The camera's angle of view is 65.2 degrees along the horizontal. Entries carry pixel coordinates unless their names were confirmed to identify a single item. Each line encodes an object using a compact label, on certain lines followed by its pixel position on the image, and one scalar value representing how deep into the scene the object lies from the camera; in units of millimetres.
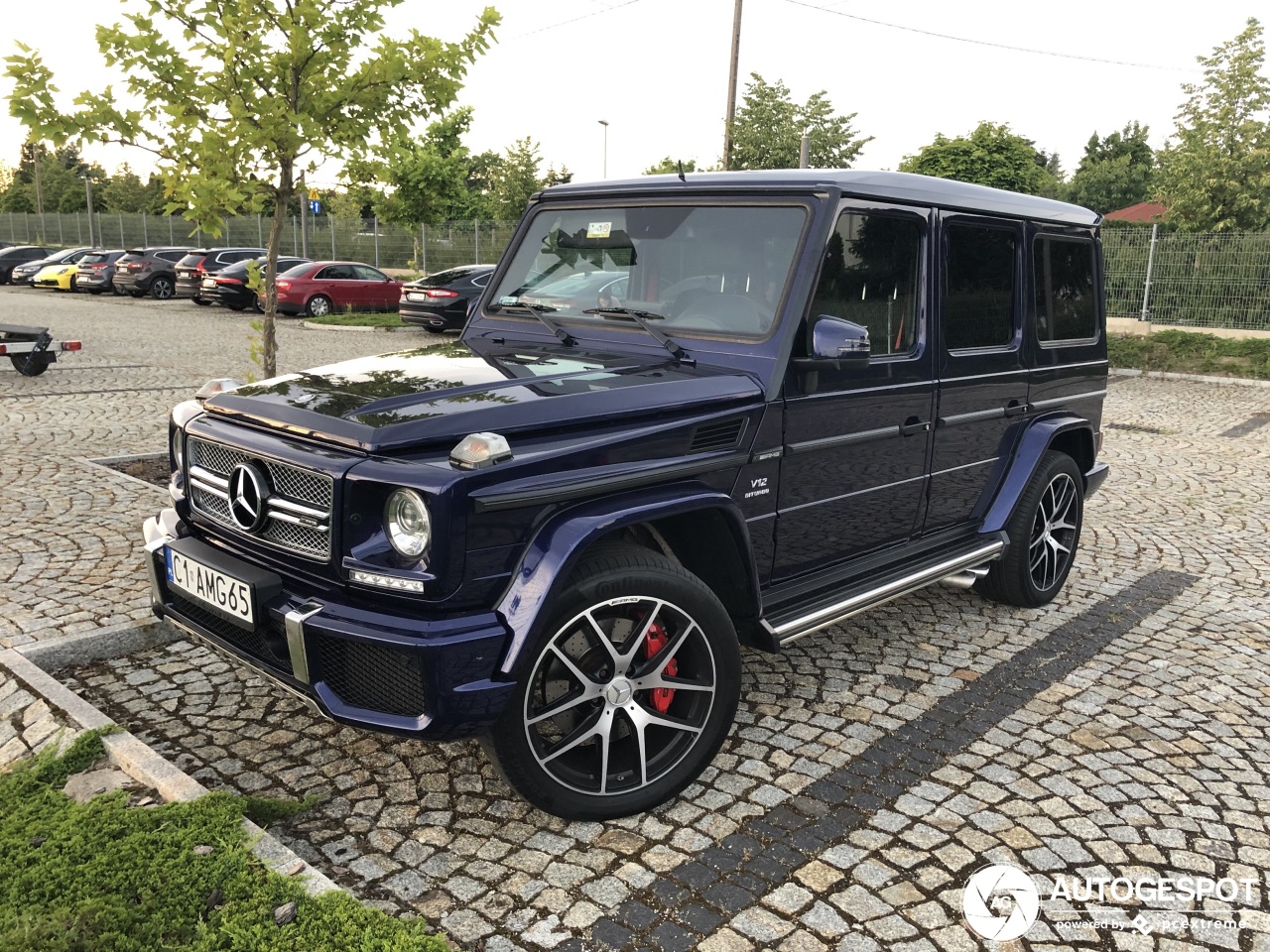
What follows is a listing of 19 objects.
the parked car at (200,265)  27125
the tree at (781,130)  40469
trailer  12977
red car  23828
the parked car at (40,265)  34031
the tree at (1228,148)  26078
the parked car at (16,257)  36625
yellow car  32287
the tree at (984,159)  31547
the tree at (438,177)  30266
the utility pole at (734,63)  24536
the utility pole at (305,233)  34247
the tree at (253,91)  6641
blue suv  2869
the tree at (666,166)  27000
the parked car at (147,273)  30406
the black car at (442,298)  20562
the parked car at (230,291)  25328
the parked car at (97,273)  31359
